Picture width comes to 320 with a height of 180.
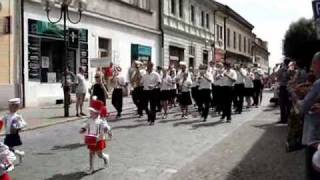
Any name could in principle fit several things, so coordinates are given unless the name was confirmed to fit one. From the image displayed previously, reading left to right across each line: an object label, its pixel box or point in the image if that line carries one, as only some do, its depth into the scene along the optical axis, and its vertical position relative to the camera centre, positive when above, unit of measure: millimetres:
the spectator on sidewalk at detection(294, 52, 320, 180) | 5473 -387
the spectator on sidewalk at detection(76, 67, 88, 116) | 18453 -325
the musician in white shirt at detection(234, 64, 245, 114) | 20295 -335
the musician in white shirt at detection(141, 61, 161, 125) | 16656 -156
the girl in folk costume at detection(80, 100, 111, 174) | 8898 -776
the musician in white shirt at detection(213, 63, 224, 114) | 17323 -136
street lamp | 18078 +2347
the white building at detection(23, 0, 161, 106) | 22078 +1777
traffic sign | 9250 +1090
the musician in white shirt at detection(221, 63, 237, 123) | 16906 -305
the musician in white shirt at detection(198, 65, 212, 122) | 17250 -283
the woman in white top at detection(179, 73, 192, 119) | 18641 -455
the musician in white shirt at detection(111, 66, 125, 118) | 18094 -463
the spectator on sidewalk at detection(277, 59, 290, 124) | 15570 -334
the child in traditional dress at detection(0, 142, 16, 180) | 6215 -848
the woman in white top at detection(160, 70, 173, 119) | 18572 -334
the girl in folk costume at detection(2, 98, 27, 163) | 9633 -745
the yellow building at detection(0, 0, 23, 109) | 20391 +994
